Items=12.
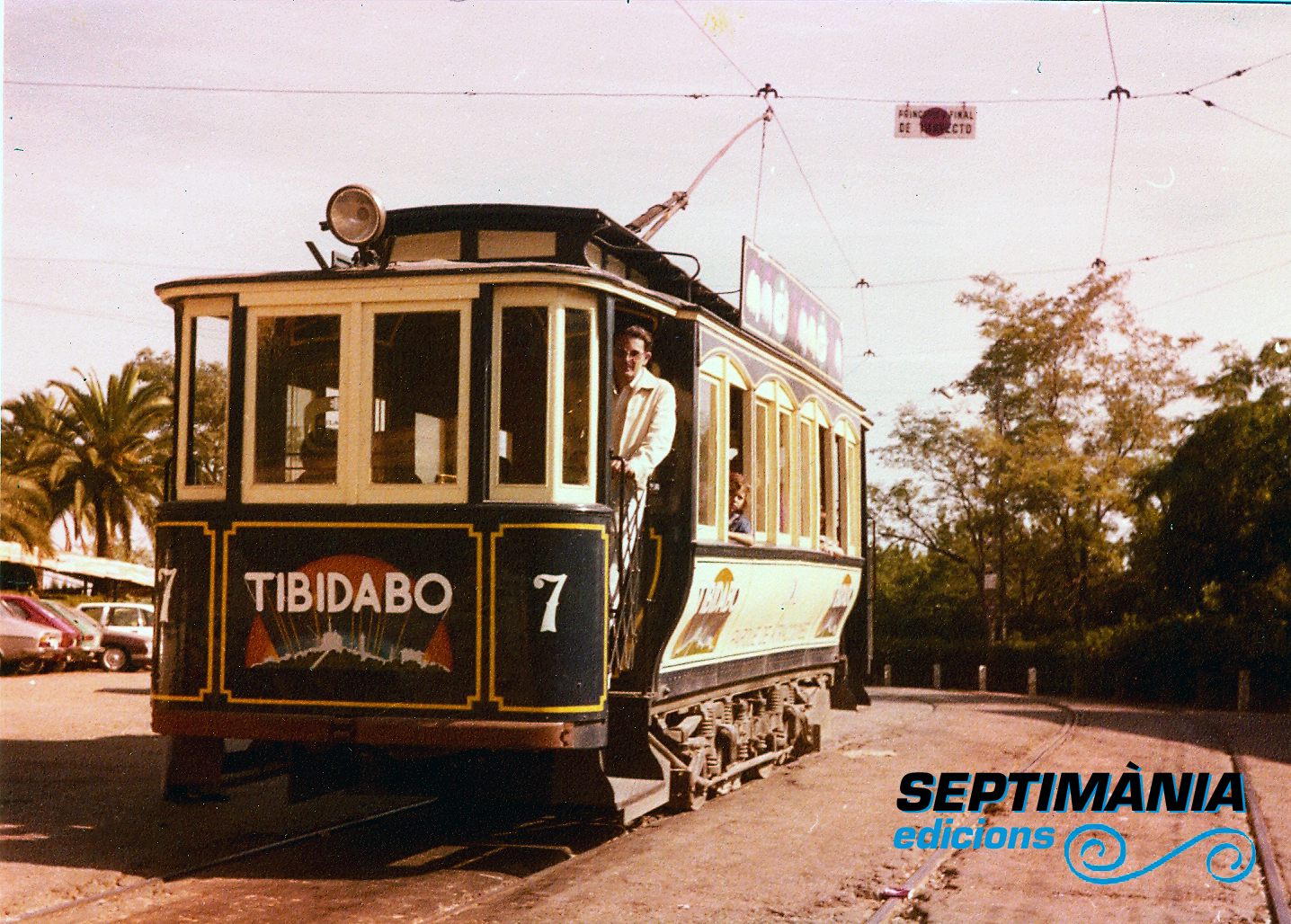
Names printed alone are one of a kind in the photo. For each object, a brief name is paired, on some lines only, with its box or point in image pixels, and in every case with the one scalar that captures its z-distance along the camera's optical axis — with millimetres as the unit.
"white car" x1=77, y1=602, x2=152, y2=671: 27297
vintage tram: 7008
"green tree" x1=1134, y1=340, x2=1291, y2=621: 25219
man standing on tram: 7688
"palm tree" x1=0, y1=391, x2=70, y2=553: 24250
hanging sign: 9094
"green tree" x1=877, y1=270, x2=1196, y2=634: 32375
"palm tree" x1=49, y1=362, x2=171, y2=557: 28766
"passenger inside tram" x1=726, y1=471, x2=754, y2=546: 9234
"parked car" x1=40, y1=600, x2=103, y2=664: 25344
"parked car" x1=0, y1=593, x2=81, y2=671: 24078
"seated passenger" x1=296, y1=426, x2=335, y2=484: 7344
